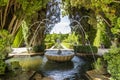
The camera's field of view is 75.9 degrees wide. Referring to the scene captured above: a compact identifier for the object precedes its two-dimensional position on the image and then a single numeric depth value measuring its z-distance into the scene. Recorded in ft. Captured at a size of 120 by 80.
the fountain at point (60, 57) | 16.65
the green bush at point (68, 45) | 31.06
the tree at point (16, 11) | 10.34
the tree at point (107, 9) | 10.01
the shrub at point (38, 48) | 23.55
